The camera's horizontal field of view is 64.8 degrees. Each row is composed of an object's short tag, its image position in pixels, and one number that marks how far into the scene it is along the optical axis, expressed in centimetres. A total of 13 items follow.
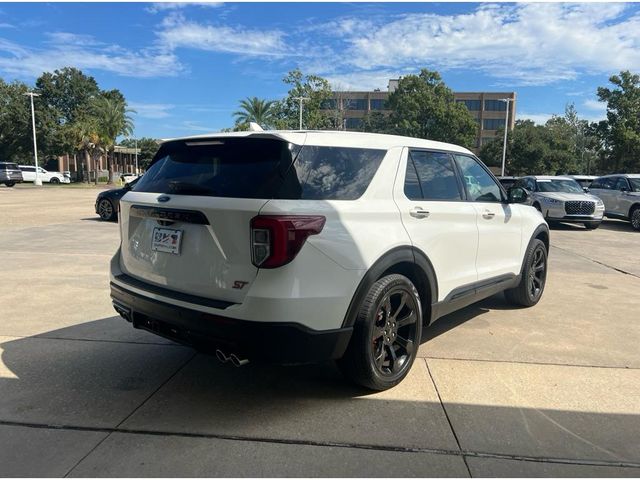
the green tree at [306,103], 5153
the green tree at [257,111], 5529
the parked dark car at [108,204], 1443
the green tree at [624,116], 3747
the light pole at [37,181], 4362
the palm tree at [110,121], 5488
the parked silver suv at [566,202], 1548
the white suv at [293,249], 294
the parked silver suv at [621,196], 1627
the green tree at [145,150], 9356
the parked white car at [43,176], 4509
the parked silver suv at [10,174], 3675
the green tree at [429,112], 6259
